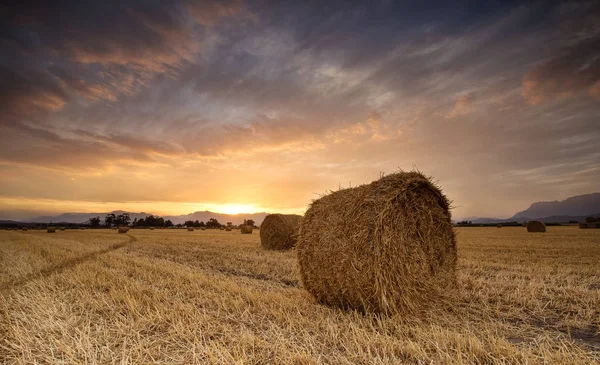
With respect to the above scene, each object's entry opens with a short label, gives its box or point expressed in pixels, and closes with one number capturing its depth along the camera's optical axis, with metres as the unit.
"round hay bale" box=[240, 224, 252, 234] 35.84
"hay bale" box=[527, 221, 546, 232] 29.89
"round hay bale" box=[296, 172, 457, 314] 5.16
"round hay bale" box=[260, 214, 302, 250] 16.05
